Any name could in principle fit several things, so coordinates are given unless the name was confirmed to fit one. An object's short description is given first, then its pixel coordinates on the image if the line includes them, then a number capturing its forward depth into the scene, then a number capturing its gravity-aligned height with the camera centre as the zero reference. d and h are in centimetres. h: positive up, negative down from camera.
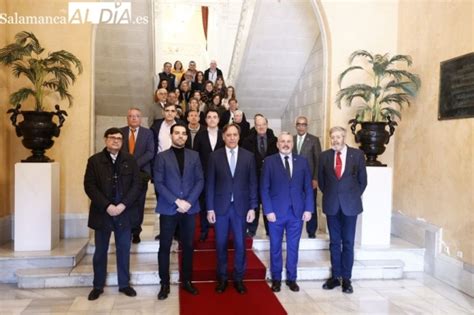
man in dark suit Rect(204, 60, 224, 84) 820 +148
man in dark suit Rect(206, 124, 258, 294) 375 -45
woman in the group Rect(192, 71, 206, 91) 774 +121
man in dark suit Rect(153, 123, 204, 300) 363 -42
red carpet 348 -141
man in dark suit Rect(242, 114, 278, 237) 481 +3
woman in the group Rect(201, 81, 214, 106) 732 +94
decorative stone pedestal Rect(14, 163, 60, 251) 438 -70
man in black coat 364 -47
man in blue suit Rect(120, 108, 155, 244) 443 +1
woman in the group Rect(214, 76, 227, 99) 724 +107
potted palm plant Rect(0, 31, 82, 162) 436 +63
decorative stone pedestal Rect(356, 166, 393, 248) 483 -75
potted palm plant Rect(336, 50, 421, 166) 486 +61
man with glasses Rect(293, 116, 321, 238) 486 +2
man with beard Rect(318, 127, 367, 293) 398 -47
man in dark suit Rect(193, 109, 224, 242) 447 +5
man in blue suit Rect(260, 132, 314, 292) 388 -45
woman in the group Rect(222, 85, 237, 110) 686 +88
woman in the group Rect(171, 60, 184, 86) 841 +159
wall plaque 414 +67
